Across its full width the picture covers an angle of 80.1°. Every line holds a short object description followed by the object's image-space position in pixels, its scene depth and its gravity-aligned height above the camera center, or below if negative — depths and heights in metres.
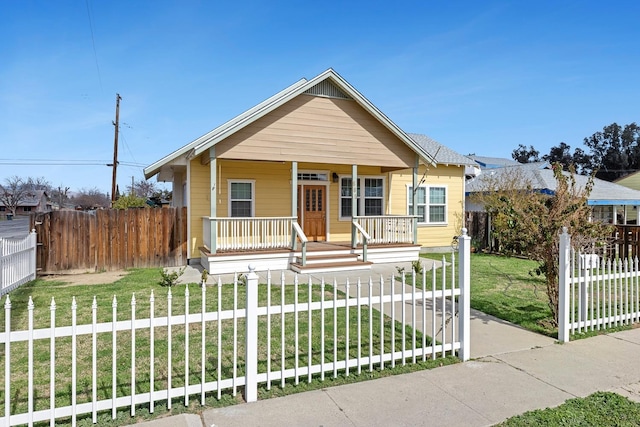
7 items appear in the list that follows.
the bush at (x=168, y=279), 8.95 -1.60
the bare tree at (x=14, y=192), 77.31 +4.18
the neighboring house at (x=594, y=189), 21.78 +1.42
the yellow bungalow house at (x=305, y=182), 11.62 +1.12
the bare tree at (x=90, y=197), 88.94 +3.54
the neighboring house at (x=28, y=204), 81.62 +1.66
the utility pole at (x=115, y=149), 25.06 +4.13
